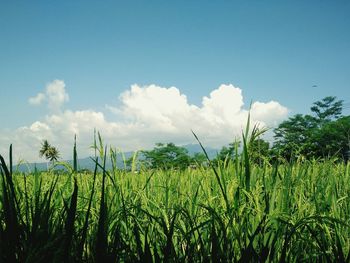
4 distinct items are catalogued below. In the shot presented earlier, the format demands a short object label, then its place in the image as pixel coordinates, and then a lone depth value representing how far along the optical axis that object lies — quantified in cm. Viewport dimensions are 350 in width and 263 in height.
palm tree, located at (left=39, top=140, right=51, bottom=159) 6875
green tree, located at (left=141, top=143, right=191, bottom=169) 5103
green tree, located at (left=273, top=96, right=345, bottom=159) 5881
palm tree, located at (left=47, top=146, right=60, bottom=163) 6807
